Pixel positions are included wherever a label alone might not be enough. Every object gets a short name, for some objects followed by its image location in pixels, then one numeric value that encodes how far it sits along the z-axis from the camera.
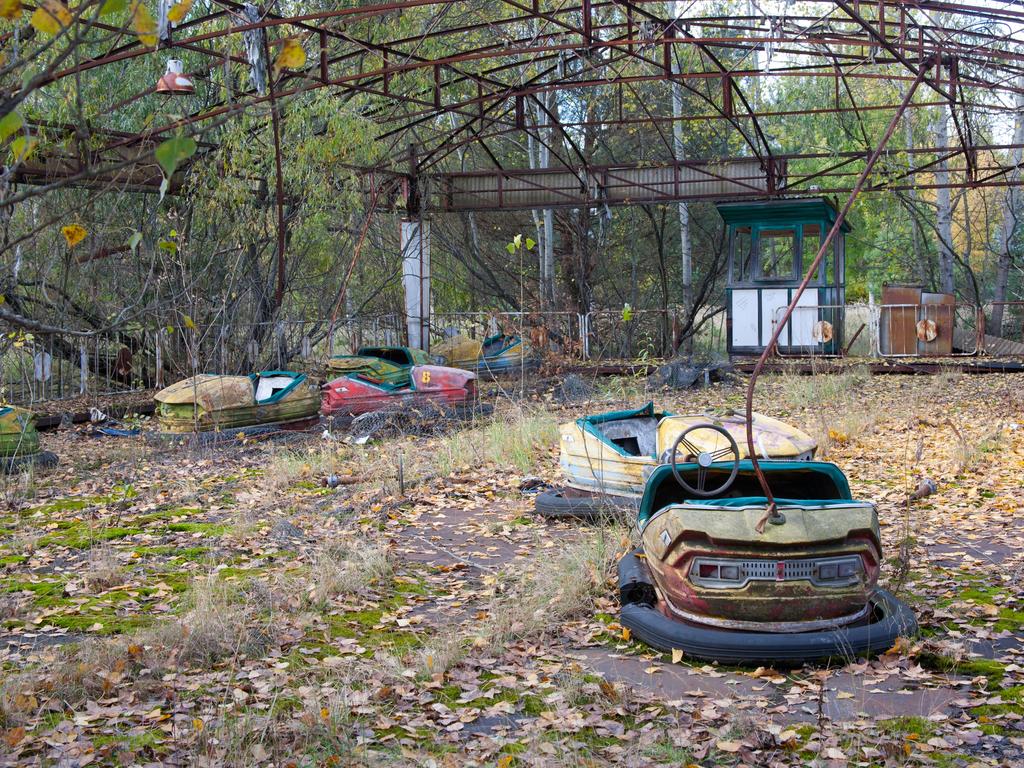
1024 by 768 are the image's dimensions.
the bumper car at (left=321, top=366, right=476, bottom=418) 11.92
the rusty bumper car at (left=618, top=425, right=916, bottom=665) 4.11
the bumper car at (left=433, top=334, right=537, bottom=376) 15.73
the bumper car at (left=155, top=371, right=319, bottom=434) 10.72
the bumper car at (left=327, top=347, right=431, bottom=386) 12.48
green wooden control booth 16.97
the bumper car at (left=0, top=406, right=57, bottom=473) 8.82
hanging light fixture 7.33
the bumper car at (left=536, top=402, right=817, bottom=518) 6.39
